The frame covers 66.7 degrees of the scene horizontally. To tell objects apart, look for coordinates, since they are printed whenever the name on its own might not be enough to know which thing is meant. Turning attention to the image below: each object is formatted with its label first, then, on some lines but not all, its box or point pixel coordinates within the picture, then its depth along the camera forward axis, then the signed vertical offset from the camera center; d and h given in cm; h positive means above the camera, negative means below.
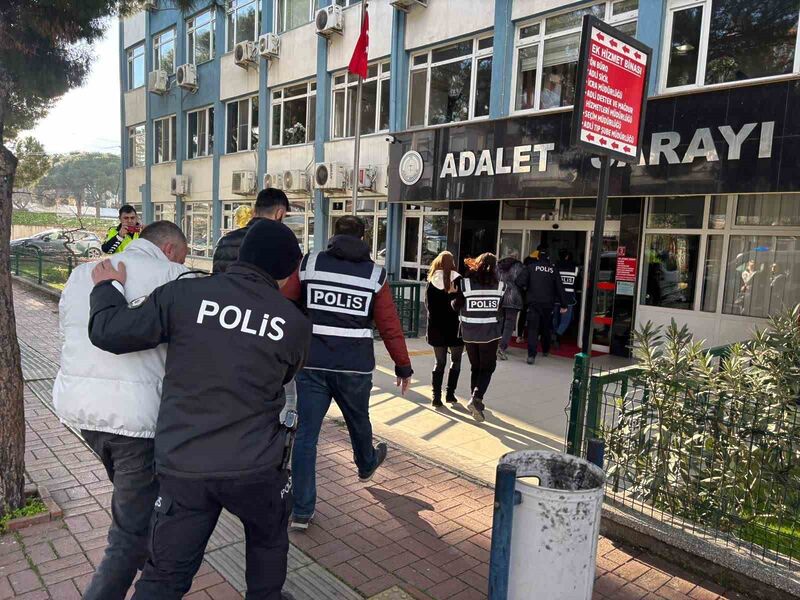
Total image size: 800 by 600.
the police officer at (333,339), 380 -73
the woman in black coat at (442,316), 632 -93
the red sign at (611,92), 359 +89
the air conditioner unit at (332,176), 1398 +104
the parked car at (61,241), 2631 -149
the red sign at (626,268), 949 -51
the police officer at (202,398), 229 -69
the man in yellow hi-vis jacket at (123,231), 677 -22
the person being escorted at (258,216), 374 +1
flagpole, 1071 +144
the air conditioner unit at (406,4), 1233 +449
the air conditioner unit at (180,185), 2047 +98
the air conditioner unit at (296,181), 1535 +98
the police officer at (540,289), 934 -87
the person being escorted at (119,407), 257 -83
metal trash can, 272 -140
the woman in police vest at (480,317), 616 -89
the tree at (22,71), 369 +115
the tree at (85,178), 8419 +438
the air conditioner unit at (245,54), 1681 +453
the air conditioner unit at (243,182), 1694 +97
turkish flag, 1100 +300
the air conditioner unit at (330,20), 1414 +467
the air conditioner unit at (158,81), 2111 +457
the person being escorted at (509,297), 936 -103
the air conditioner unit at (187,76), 1958 +446
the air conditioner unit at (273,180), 1596 +101
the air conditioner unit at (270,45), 1606 +457
